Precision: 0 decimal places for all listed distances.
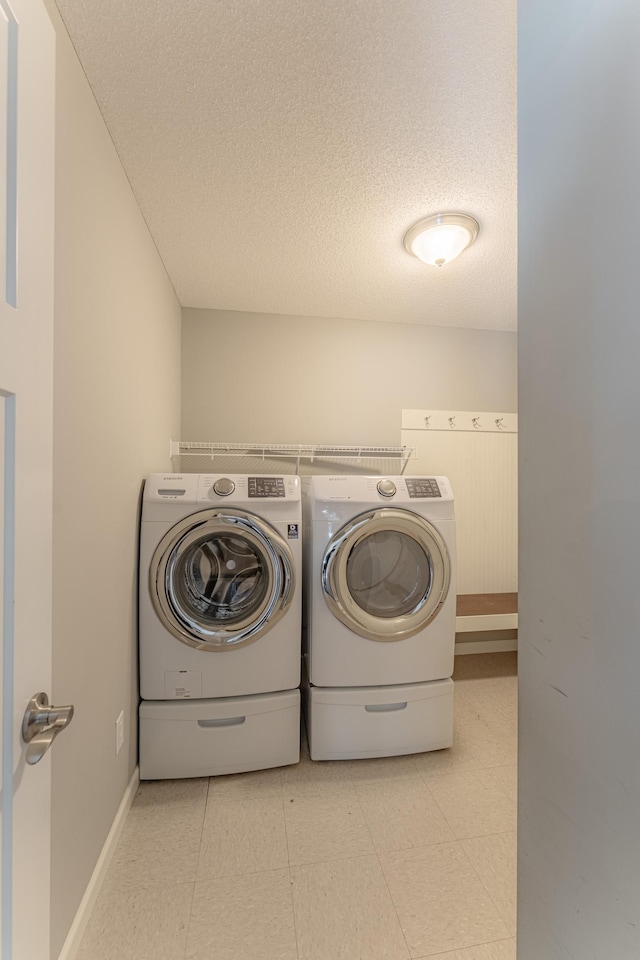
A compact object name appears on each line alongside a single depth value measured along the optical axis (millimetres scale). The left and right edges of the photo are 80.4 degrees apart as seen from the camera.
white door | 503
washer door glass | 1638
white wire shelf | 2395
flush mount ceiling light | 1610
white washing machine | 1554
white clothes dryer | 1682
